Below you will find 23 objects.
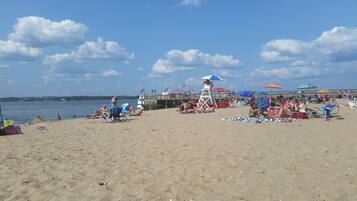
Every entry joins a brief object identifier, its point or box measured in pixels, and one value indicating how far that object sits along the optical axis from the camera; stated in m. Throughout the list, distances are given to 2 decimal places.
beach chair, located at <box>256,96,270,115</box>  17.19
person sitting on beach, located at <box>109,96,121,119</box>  17.03
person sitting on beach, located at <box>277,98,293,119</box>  15.86
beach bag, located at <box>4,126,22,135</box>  11.97
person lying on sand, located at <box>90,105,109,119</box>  20.13
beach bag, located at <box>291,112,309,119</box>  15.99
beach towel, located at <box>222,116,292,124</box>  14.79
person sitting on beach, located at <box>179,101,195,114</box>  22.69
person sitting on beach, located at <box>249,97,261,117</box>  16.56
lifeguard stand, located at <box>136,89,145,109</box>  40.16
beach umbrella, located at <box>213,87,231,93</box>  39.84
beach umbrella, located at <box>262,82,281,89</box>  34.62
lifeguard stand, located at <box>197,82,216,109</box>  27.03
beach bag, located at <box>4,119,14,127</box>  13.28
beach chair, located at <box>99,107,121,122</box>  17.05
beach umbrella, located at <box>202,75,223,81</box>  27.73
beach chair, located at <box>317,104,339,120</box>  15.67
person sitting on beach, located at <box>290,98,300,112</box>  16.61
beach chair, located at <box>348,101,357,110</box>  25.02
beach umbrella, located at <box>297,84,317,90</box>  42.74
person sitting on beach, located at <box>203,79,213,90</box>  27.71
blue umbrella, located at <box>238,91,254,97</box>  36.57
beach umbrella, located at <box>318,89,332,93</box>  54.65
